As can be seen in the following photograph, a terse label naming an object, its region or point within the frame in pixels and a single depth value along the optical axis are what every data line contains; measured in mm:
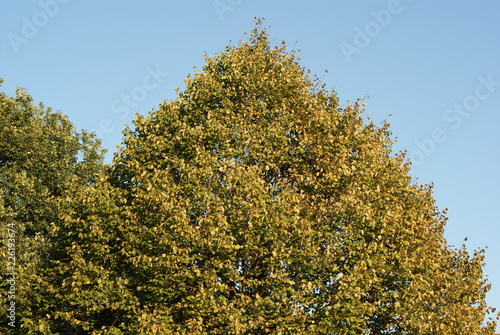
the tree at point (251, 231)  22734
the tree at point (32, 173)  32375
